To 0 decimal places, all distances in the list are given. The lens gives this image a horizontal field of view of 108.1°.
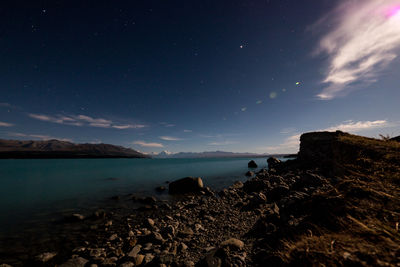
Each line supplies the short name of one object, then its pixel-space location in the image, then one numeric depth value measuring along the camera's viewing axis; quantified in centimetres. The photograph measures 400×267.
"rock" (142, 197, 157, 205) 1183
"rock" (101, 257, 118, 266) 454
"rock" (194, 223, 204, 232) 648
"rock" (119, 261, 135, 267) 422
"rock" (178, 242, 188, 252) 491
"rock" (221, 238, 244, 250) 414
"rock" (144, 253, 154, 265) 436
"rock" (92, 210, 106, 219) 882
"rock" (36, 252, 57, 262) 515
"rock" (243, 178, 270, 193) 1314
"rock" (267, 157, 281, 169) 4315
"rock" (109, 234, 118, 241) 635
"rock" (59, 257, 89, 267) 464
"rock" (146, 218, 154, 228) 736
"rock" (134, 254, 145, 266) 440
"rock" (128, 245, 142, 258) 461
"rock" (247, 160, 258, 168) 4716
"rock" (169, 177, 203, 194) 1562
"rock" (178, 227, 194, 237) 590
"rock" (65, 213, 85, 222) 852
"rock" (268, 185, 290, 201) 959
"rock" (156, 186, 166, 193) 1642
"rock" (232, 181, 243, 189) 1596
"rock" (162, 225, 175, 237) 604
